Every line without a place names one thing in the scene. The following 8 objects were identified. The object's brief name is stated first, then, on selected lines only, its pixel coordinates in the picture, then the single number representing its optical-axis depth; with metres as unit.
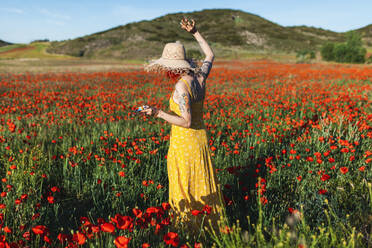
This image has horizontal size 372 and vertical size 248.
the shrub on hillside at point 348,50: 35.22
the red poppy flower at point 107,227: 1.42
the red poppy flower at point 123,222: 1.50
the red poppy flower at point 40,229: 1.54
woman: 2.35
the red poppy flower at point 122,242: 1.31
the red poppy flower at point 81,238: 1.46
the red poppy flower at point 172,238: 1.45
